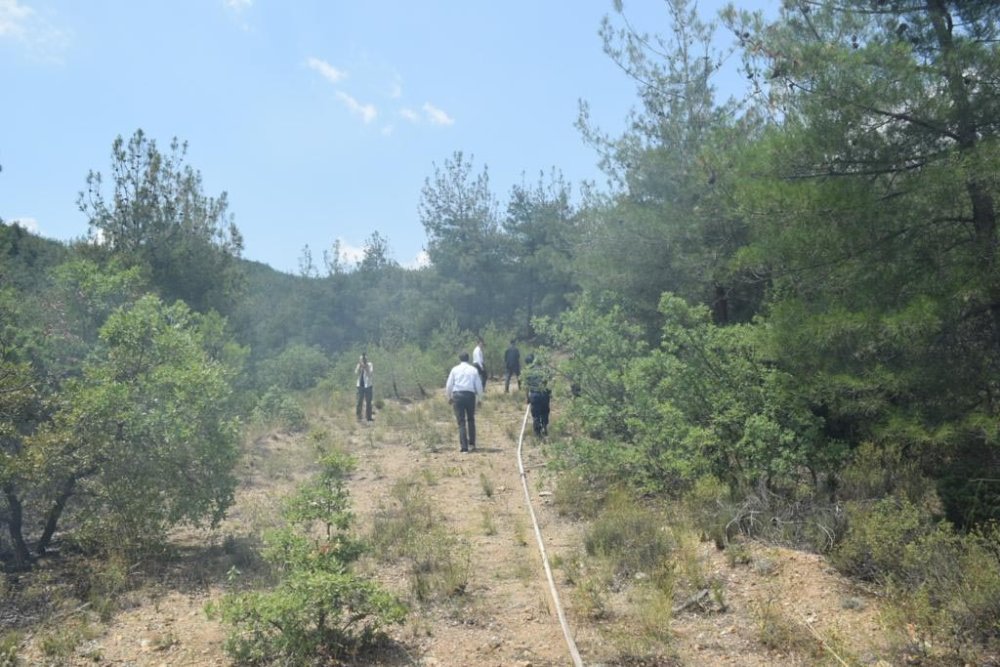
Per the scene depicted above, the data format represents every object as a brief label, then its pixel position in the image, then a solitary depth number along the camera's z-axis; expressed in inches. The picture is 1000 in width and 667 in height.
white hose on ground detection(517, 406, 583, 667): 193.6
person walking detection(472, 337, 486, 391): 665.0
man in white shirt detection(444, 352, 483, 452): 521.0
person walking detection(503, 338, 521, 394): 796.6
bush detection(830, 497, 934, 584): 226.1
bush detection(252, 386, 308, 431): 666.2
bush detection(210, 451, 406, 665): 201.9
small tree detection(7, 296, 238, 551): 284.8
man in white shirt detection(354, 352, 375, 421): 705.0
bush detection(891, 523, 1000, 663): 190.2
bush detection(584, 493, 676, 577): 259.4
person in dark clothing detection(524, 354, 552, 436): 475.5
